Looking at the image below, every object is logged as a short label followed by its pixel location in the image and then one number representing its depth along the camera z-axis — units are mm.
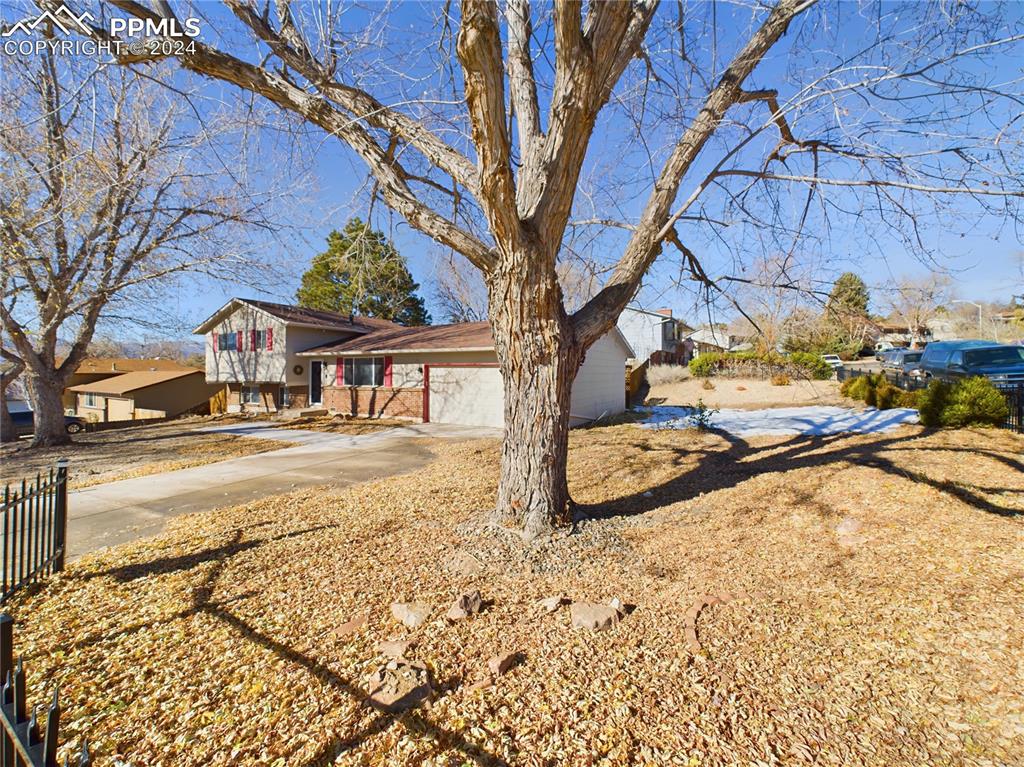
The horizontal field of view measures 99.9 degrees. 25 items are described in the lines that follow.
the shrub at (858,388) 14898
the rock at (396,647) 2518
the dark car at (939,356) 12977
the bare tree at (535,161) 3121
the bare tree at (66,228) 7598
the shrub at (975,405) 8305
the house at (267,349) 19625
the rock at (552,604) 2986
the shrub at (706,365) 23938
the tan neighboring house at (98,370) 31469
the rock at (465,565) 3551
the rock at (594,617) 2791
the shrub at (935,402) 8812
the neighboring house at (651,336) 29469
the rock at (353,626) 2758
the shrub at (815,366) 22547
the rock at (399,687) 2162
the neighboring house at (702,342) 35625
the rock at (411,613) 2840
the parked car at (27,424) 18167
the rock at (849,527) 4102
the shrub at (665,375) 23641
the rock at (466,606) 2873
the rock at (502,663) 2368
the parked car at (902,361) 21691
